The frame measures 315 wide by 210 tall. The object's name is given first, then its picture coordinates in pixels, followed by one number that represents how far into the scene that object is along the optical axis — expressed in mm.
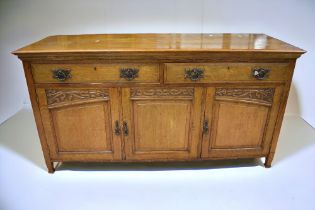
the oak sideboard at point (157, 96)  1374
